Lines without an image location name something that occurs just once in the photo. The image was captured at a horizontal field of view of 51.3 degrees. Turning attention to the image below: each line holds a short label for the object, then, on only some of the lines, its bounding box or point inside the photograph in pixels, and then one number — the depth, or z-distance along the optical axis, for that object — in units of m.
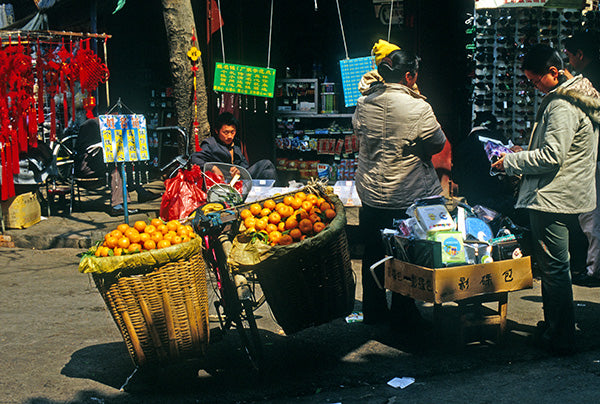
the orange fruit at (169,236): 3.99
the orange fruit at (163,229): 4.13
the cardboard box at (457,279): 4.23
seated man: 7.92
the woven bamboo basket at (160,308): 3.89
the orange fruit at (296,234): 4.16
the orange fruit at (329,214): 4.39
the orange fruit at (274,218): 4.32
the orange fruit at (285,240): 4.12
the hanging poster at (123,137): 7.74
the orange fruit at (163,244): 3.93
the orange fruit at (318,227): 4.16
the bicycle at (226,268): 4.12
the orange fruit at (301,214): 4.33
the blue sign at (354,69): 8.77
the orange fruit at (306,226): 4.18
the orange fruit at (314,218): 4.30
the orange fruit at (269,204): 4.51
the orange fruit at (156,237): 4.00
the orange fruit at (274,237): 4.12
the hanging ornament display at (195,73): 8.58
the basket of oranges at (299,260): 3.90
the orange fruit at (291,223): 4.24
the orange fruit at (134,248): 3.95
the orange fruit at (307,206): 4.45
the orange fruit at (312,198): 4.54
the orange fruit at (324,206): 4.49
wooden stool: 4.59
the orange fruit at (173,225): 4.15
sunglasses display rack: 8.23
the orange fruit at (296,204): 4.48
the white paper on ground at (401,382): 4.15
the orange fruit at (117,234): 4.04
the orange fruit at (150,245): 3.95
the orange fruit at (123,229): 4.13
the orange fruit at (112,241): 4.01
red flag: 9.89
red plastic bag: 6.73
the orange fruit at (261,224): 4.27
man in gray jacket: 4.33
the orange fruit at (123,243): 3.96
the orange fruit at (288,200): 4.53
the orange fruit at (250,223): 4.29
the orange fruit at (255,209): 4.49
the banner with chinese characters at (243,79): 9.18
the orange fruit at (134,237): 4.01
